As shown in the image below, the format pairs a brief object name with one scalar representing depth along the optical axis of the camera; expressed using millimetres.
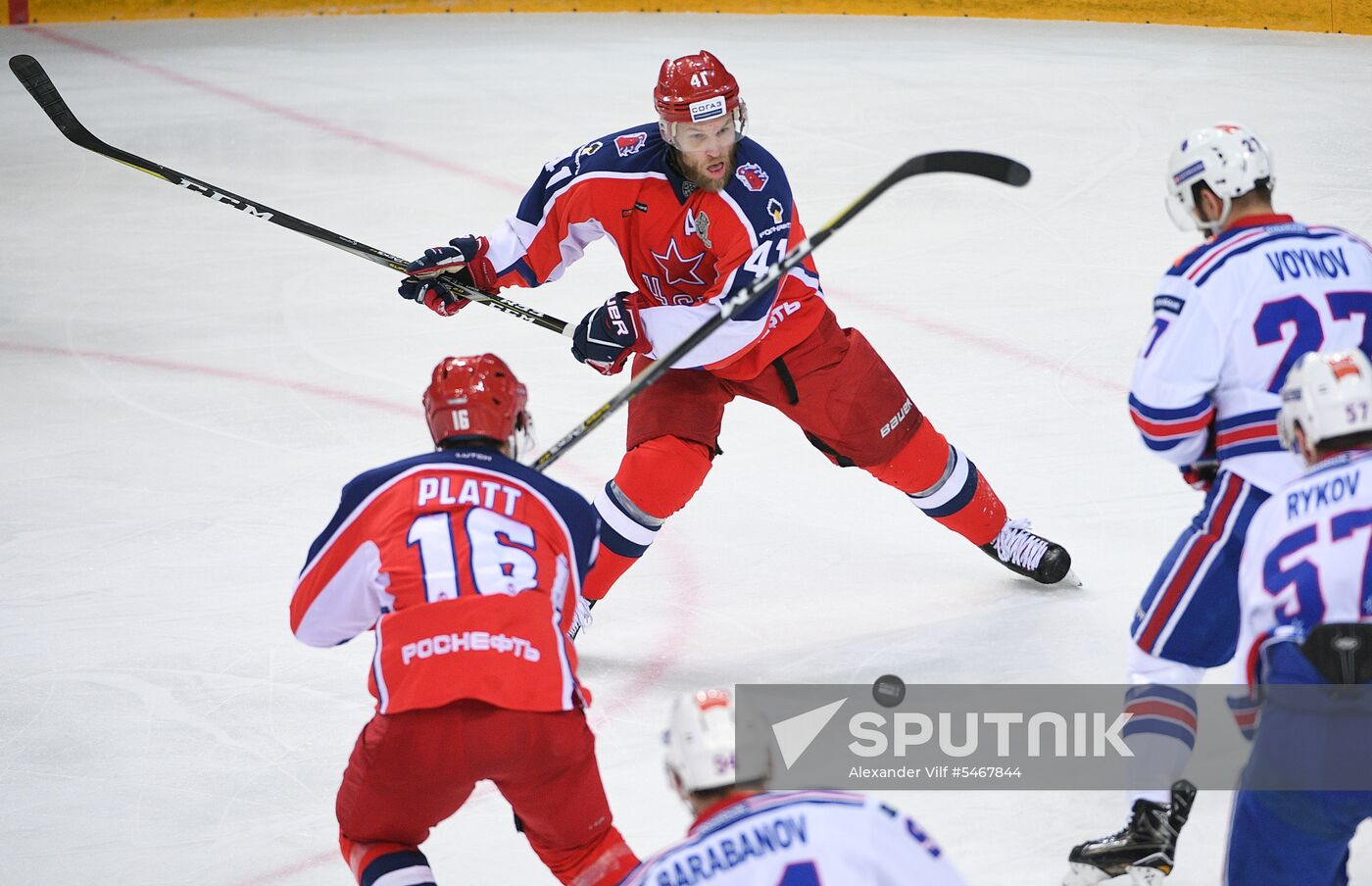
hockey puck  6047
